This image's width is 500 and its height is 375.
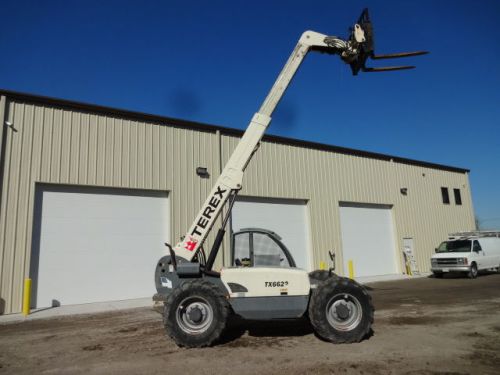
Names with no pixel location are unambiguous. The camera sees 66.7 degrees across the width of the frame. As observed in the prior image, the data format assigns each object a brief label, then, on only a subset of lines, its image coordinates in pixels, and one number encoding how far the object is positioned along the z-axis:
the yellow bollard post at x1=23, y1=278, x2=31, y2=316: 11.38
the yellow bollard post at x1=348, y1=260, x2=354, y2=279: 19.16
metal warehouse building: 12.80
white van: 19.70
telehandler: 6.68
